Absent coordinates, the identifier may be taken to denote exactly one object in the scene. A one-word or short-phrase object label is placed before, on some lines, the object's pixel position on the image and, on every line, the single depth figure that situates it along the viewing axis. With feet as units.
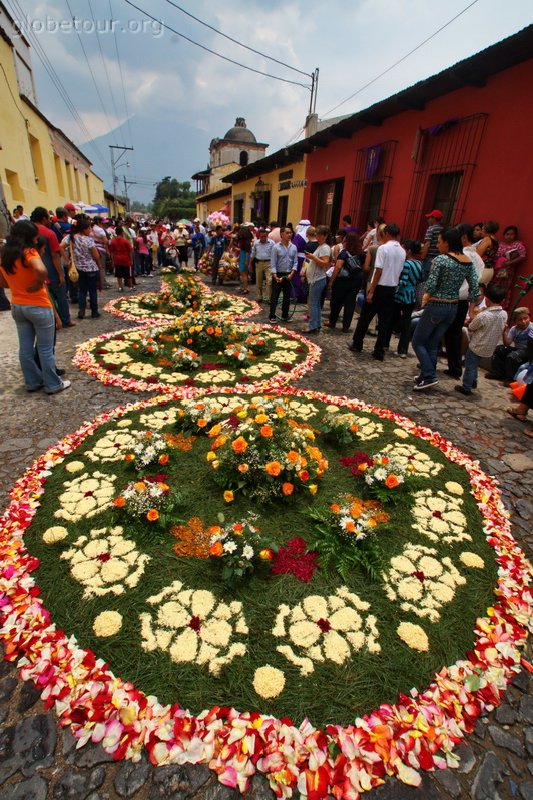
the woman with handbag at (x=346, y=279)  24.75
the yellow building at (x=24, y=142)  39.65
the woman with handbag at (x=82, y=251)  26.18
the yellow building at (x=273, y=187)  55.93
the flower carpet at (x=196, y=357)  19.67
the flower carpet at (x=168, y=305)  32.20
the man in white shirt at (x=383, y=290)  21.18
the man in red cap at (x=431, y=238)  25.97
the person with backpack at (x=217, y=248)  47.68
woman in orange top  14.64
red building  22.33
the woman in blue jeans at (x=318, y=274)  25.16
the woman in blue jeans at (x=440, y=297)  17.02
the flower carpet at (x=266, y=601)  6.39
